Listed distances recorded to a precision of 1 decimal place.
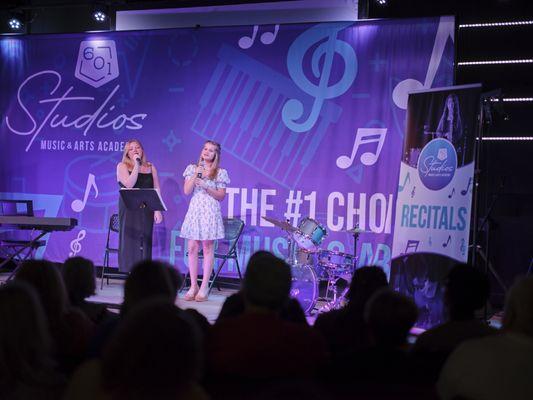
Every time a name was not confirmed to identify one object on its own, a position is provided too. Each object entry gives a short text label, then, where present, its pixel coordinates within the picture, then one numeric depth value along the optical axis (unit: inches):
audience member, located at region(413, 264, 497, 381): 102.1
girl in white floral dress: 286.4
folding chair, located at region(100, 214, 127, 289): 327.9
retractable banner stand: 230.4
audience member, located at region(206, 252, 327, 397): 81.0
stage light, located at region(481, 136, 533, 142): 283.1
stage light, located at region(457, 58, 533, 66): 285.1
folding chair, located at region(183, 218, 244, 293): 310.3
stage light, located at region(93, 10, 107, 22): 349.7
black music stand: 264.2
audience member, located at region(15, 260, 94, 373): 96.0
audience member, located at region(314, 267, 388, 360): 112.4
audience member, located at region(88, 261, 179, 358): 98.6
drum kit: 255.8
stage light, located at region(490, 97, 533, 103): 284.1
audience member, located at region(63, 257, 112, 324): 121.7
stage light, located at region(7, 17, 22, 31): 367.2
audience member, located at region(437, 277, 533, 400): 78.6
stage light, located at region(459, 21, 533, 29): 284.7
